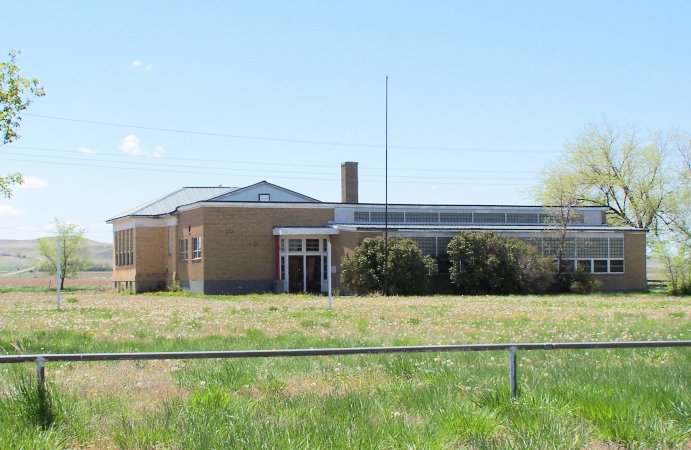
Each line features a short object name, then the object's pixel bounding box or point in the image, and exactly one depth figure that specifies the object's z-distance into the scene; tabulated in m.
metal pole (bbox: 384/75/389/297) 40.91
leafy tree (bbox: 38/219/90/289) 75.38
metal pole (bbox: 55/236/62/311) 28.28
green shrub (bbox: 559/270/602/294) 45.38
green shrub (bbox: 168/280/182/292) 50.84
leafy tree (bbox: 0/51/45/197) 20.36
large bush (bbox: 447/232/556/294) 43.81
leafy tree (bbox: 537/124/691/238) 60.59
